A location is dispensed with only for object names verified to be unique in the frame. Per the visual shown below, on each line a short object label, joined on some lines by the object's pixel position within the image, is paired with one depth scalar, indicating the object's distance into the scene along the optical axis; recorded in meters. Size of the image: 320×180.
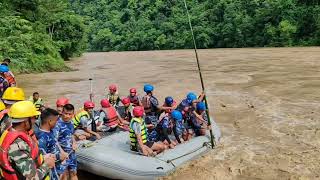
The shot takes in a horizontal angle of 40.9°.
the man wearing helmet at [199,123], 8.14
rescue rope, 7.79
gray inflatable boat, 6.30
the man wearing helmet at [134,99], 9.12
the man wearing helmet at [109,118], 7.94
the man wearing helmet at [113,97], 9.54
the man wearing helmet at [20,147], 3.15
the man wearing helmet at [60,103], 6.42
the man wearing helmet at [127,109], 8.48
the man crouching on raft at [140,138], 6.37
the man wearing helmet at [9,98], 4.29
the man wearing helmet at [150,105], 8.82
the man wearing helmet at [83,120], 6.87
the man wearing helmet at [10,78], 8.43
